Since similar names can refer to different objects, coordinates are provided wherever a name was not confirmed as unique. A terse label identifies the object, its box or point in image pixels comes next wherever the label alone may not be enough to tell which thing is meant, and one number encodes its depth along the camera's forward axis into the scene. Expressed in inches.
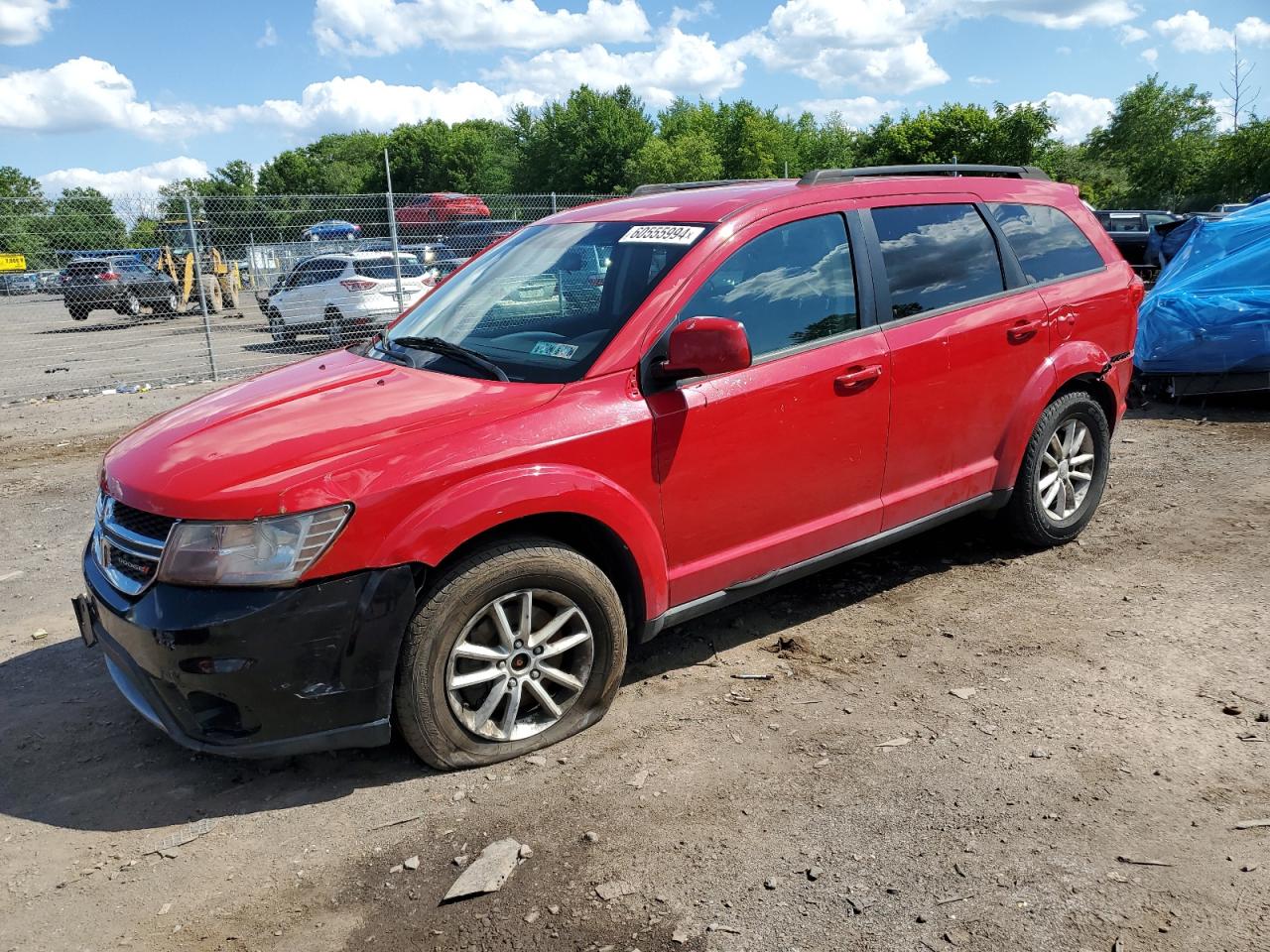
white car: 646.5
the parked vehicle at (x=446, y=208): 896.2
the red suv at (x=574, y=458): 115.6
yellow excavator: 581.9
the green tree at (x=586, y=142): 2546.8
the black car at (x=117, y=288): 772.0
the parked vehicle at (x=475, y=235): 688.9
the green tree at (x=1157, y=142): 1907.0
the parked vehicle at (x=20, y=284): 714.7
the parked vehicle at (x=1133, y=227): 822.5
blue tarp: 317.7
